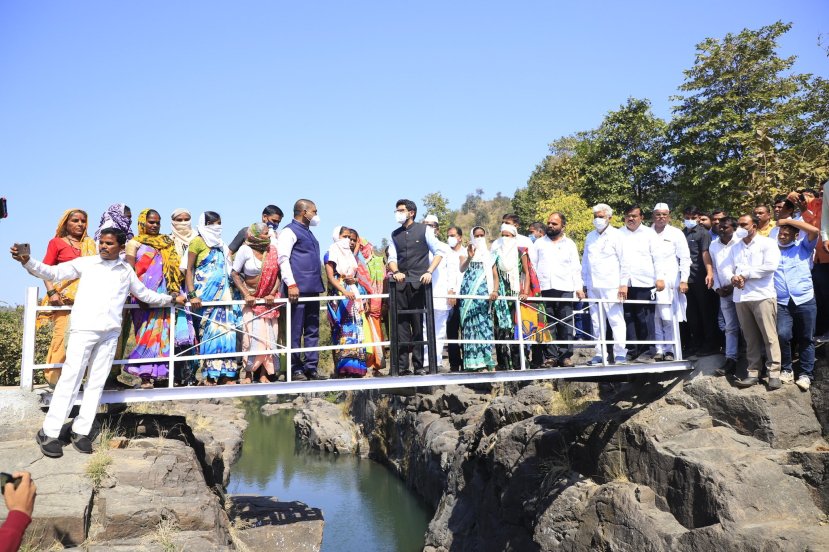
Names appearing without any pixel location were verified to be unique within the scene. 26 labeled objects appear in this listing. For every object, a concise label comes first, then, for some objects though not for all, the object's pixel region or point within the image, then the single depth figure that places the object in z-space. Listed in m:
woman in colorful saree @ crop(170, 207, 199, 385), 8.29
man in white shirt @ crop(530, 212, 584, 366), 9.98
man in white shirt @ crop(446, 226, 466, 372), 9.93
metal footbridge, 7.57
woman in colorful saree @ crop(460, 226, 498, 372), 9.52
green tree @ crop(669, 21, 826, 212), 24.59
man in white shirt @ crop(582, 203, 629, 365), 9.77
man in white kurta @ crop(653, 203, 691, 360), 9.92
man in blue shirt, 8.70
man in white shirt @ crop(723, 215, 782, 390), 8.62
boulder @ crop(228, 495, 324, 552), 11.16
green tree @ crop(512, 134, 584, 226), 40.56
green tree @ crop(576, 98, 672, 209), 32.34
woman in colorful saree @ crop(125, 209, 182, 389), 8.12
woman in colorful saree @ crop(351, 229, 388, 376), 9.20
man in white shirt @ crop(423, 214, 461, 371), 9.95
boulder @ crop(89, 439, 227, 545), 6.98
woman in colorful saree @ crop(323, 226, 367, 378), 8.80
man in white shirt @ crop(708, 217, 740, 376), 9.27
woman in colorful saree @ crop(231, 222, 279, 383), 8.55
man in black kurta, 8.62
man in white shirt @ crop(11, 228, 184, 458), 6.82
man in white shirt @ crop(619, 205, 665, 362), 9.92
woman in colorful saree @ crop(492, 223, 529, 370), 9.77
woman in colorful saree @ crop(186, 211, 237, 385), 8.48
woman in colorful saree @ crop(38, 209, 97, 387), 7.75
